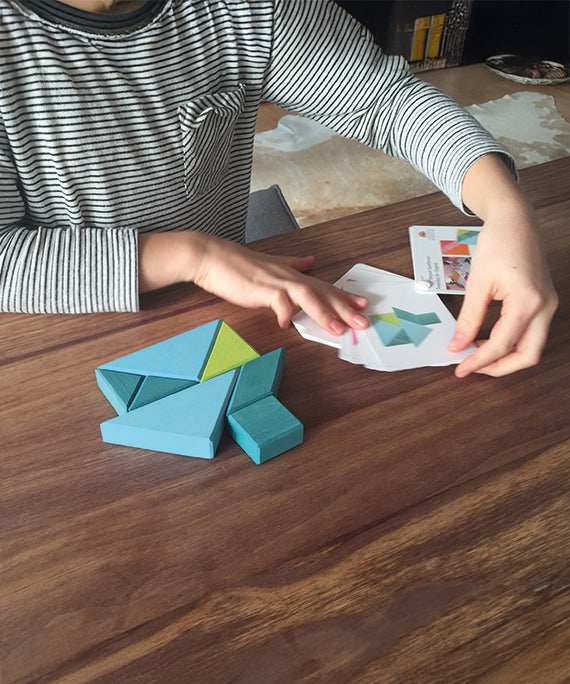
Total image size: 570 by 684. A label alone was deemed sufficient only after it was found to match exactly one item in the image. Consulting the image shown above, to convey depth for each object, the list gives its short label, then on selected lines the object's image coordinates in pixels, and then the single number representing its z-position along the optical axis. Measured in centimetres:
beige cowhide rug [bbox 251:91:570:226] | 237
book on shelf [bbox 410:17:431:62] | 329
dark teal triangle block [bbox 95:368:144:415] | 60
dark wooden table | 43
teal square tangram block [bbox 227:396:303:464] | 56
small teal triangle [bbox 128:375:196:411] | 60
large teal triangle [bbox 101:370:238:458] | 56
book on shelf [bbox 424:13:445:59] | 332
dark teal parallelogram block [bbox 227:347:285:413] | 60
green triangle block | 64
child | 72
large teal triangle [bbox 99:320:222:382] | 64
